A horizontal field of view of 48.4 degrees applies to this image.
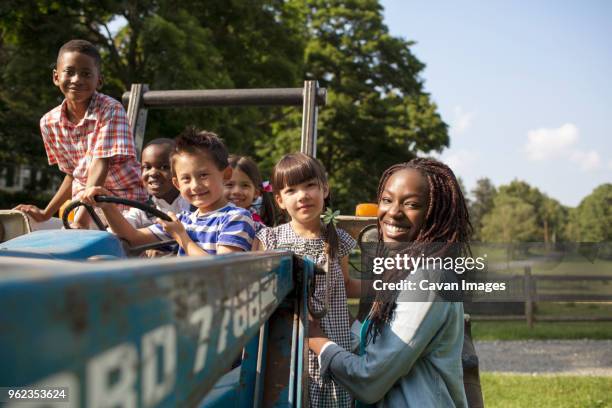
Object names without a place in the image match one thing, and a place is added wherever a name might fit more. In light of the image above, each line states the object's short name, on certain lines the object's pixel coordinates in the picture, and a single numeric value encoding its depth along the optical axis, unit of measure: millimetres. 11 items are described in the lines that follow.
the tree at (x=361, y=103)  21609
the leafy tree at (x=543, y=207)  73875
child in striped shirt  2584
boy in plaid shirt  3080
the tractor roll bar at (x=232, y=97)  3754
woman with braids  1606
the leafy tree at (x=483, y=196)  91362
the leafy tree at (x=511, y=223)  66938
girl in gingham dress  2701
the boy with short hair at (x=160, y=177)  3574
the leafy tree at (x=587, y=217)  55834
